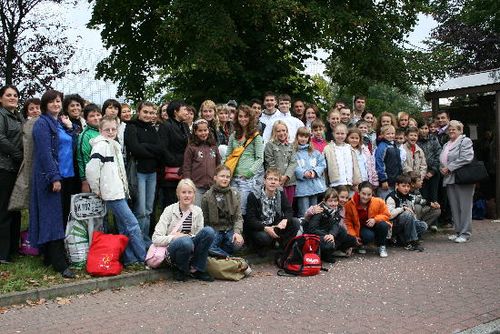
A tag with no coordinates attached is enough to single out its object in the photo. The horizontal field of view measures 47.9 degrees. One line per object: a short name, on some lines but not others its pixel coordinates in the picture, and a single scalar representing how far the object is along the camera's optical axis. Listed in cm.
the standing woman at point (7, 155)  725
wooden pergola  1248
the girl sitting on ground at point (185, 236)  707
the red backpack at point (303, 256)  762
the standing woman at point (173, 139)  829
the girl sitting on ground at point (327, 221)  836
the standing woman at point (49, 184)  685
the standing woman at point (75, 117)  763
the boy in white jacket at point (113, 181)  714
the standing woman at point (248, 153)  843
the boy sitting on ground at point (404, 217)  929
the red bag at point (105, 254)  700
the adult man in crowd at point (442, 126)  1152
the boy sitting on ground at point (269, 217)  807
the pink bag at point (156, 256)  723
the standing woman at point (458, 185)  993
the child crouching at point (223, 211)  775
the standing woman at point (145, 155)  792
